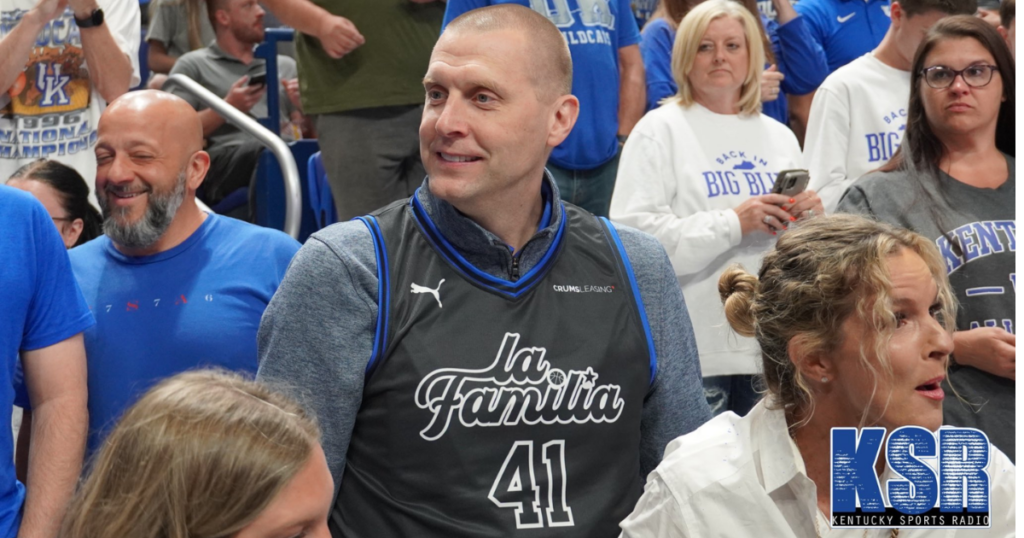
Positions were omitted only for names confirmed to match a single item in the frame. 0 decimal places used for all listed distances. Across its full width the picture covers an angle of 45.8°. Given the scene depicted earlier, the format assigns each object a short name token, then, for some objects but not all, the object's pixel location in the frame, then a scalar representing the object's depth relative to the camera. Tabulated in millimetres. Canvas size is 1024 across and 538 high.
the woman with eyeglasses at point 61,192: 3930
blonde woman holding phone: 3658
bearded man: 2971
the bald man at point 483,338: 2156
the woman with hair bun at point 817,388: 1942
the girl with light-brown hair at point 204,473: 1414
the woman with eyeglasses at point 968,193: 2926
